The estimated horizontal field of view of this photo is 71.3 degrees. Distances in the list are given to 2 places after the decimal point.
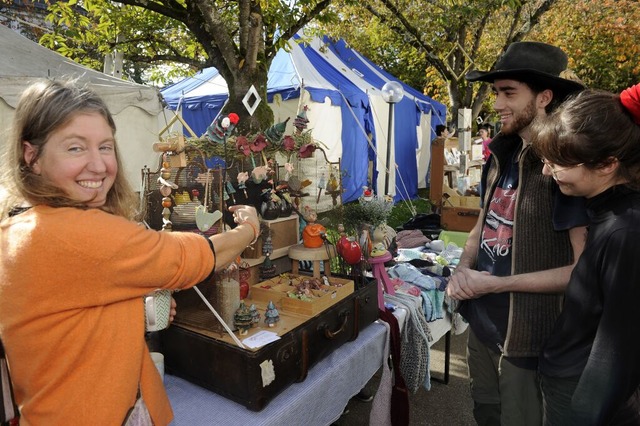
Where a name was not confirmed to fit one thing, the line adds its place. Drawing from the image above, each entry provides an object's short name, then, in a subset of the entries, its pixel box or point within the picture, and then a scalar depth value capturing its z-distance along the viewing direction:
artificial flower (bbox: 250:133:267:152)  1.81
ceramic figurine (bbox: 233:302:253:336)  1.52
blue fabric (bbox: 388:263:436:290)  2.52
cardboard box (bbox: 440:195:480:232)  4.86
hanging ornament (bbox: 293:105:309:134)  2.08
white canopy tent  4.37
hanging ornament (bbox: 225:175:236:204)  1.71
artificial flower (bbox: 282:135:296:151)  1.94
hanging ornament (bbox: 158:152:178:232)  1.53
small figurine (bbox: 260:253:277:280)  1.94
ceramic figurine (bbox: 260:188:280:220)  1.89
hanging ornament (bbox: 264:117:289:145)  1.91
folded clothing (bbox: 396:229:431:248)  3.60
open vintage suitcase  1.35
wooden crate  1.69
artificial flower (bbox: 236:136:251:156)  1.78
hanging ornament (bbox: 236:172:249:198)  1.78
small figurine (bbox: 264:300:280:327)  1.59
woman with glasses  0.99
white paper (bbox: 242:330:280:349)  1.40
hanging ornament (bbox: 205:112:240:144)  1.74
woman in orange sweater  0.85
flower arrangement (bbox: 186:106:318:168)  1.76
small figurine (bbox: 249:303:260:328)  1.56
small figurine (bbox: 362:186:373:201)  2.30
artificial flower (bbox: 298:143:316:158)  1.96
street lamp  6.49
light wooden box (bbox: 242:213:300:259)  1.90
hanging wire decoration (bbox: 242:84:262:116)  1.87
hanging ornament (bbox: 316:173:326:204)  2.21
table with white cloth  1.35
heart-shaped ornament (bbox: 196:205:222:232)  1.44
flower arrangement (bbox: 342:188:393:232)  2.23
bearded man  1.41
